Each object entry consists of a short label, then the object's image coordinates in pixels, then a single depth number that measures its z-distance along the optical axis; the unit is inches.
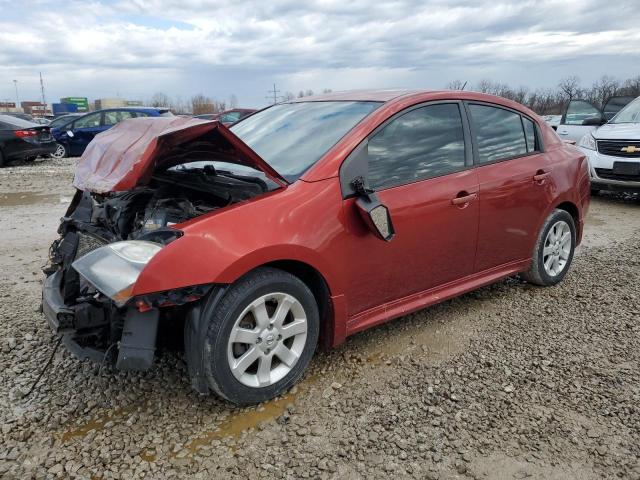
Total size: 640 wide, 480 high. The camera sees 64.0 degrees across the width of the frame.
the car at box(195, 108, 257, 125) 721.0
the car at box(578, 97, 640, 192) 314.2
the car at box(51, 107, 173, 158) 616.4
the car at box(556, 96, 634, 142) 434.3
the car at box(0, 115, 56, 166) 500.4
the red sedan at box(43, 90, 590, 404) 97.7
